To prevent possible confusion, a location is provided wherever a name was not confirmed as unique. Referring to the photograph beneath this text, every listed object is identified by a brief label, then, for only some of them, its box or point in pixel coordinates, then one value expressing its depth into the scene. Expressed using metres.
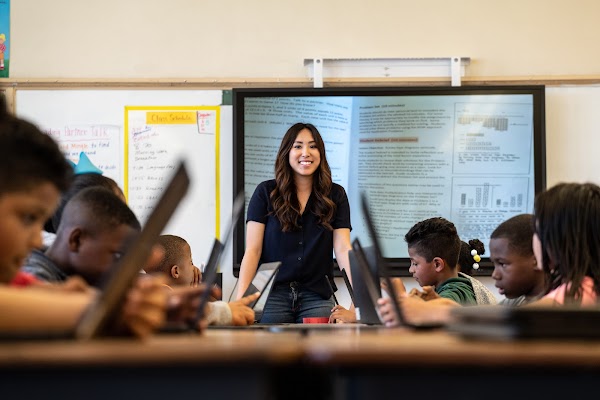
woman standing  4.31
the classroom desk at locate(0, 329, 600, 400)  0.93
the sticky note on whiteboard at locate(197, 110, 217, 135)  5.04
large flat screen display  4.96
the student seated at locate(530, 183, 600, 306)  2.12
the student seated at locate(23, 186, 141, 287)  2.07
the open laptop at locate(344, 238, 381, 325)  2.47
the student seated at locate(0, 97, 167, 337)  1.16
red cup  3.62
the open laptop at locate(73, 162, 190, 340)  1.17
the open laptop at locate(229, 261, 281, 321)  2.97
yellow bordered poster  5.03
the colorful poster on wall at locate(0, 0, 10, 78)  5.11
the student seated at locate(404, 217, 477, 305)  3.73
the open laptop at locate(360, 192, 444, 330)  1.62
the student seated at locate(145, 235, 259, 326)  3.48
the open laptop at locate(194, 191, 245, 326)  1.58
